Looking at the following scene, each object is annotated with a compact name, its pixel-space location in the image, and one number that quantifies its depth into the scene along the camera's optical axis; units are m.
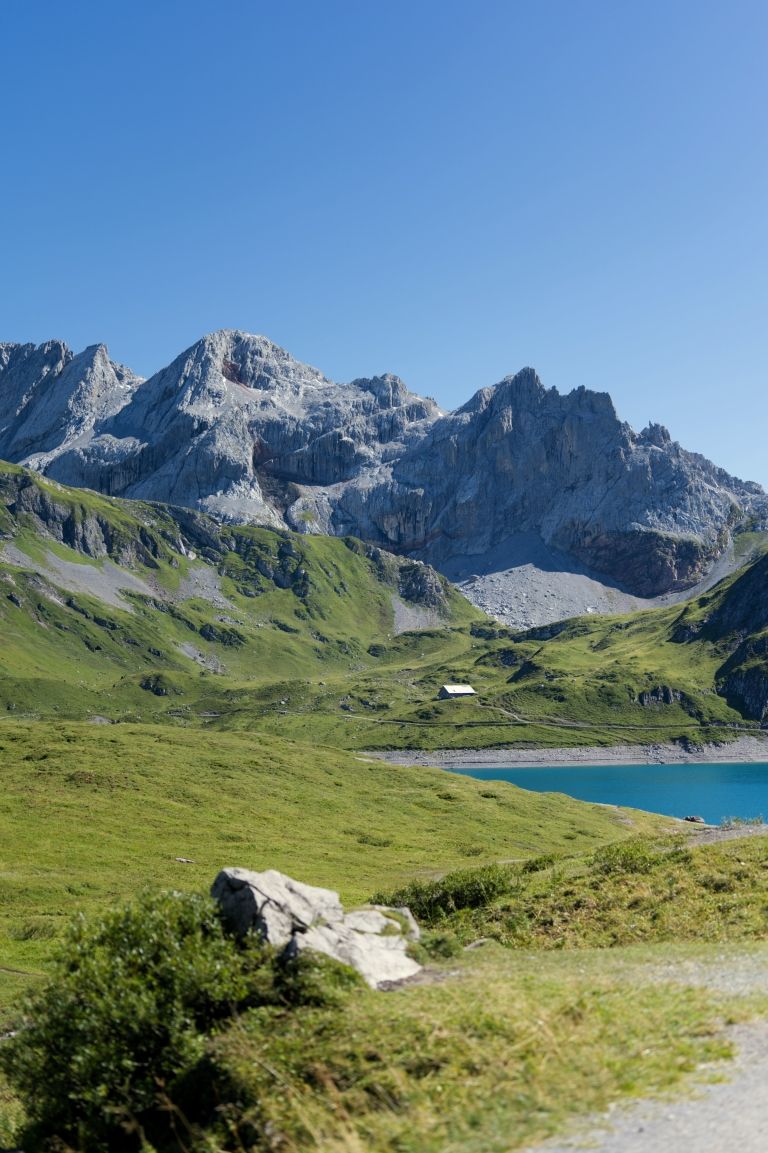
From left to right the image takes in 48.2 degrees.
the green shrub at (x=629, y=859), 41.34
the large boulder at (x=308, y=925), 24.34
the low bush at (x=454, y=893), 42.59
